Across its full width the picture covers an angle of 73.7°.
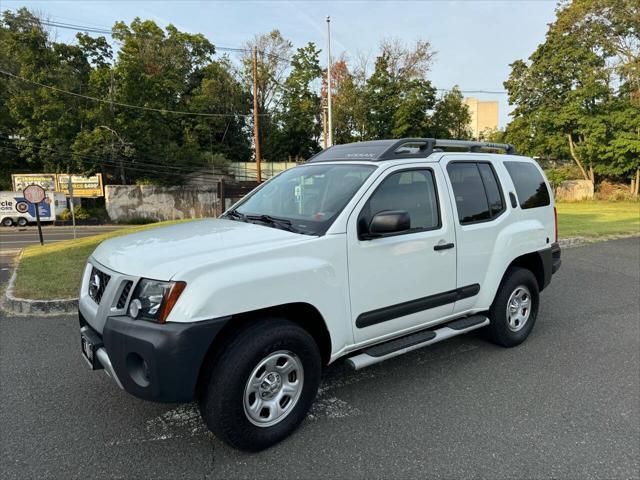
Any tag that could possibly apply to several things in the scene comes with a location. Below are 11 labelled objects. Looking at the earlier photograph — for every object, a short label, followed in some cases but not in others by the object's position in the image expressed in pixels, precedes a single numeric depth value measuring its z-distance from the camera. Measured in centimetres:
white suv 249
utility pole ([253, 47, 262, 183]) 2793
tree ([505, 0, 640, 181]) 3053
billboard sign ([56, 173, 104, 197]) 3656
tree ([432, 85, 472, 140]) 4266
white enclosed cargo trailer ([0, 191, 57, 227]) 3133
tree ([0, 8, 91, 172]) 3528
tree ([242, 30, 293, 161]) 4866
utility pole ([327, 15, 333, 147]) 2242
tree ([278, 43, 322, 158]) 4722
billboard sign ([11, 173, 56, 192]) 3519
